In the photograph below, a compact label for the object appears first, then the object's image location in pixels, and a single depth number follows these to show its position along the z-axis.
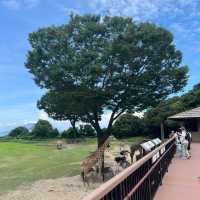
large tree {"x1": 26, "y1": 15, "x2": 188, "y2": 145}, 14.02
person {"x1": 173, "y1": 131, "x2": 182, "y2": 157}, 10.00
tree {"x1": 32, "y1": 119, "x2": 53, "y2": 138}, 33.06
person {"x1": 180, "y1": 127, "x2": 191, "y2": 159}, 9.31
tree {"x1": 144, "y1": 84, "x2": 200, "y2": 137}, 22.87
